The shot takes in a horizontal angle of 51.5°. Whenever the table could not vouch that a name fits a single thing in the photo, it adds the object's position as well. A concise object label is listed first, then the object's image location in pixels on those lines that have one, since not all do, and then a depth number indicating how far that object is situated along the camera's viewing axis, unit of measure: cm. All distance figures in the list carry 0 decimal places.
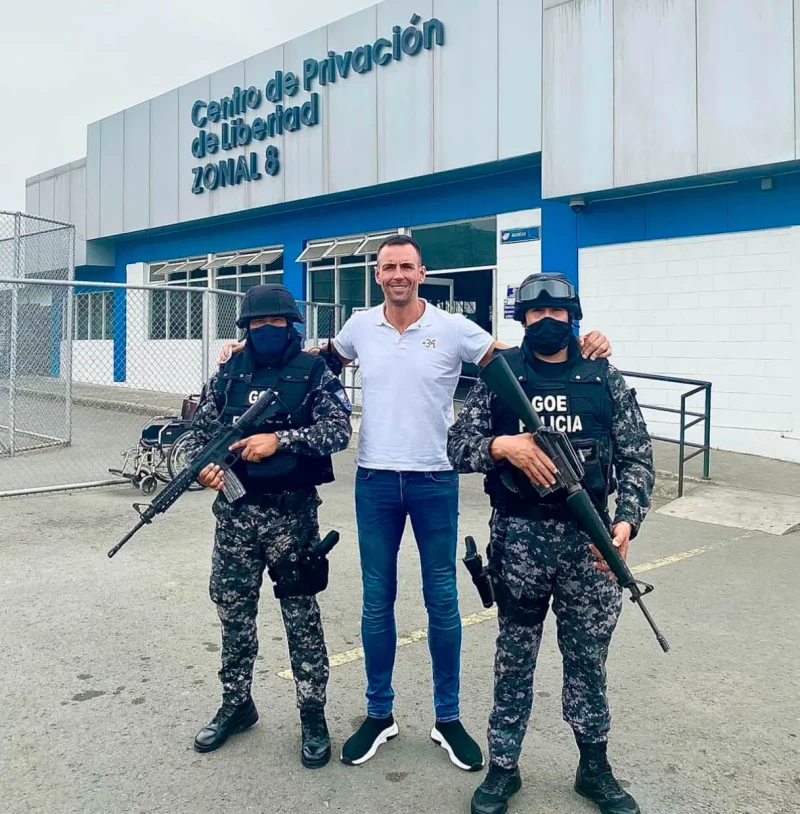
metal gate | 1007
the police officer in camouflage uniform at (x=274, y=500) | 316
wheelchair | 828
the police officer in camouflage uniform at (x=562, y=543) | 278
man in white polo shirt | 316
